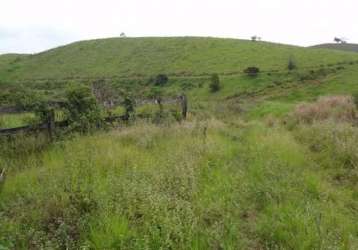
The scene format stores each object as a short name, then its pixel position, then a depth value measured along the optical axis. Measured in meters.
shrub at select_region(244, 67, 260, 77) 42.94
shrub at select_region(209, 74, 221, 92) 39.66
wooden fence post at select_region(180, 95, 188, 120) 13.99
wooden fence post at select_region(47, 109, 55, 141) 8.45
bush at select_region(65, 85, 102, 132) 8.89
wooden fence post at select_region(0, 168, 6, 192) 5.44
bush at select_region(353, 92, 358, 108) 14.30
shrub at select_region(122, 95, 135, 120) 11.02
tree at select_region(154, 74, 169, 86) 46.28
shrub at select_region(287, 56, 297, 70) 44.24
